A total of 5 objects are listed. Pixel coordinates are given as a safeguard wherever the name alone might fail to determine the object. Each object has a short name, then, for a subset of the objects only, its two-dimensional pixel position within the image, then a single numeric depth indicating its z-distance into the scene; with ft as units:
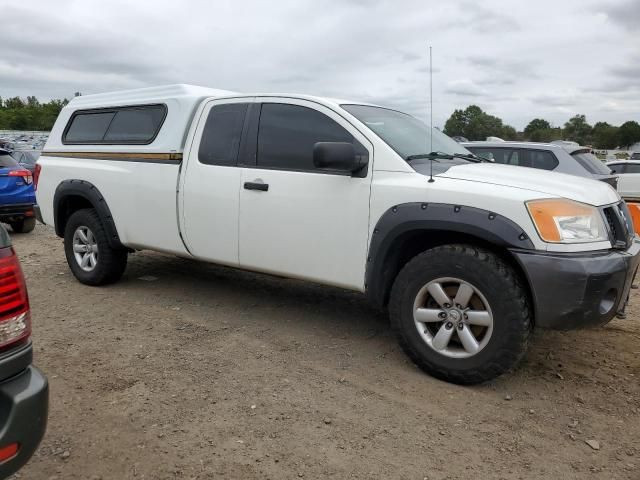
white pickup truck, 10.39
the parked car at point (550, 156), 26.16
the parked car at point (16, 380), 5.86
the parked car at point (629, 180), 37.88
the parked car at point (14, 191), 29.04
